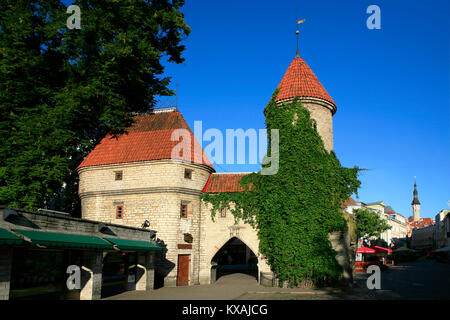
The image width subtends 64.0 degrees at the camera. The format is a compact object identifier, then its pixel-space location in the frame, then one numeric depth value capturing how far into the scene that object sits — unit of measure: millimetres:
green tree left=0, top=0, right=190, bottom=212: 20000
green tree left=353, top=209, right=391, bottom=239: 50781
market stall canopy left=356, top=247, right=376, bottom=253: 33797
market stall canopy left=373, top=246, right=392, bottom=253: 37469
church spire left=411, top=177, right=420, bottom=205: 131250
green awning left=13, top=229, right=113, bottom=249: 12070
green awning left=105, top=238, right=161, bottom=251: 17234
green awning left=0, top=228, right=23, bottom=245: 10658
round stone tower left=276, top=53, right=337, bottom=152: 23547
